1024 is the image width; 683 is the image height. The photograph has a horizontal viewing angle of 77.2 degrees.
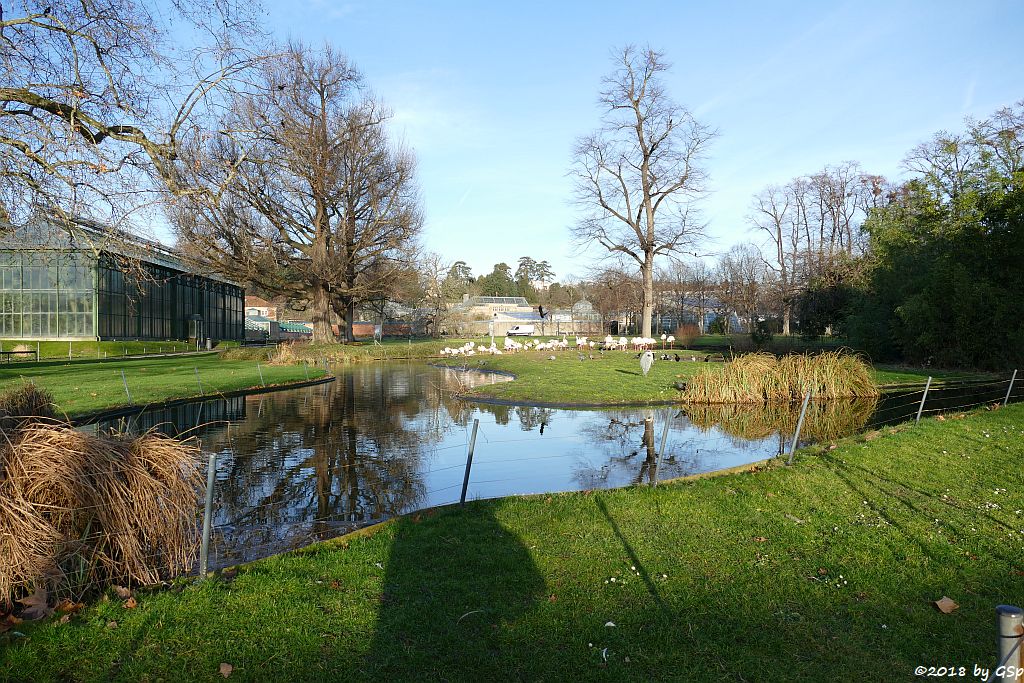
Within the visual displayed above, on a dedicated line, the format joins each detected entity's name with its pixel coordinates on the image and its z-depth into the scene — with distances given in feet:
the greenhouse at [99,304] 116.67
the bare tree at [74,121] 26.81
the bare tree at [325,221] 107.04
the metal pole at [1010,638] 7.39
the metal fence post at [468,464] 23.66
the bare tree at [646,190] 129.49
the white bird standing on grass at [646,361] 72.49
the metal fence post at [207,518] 16.34
